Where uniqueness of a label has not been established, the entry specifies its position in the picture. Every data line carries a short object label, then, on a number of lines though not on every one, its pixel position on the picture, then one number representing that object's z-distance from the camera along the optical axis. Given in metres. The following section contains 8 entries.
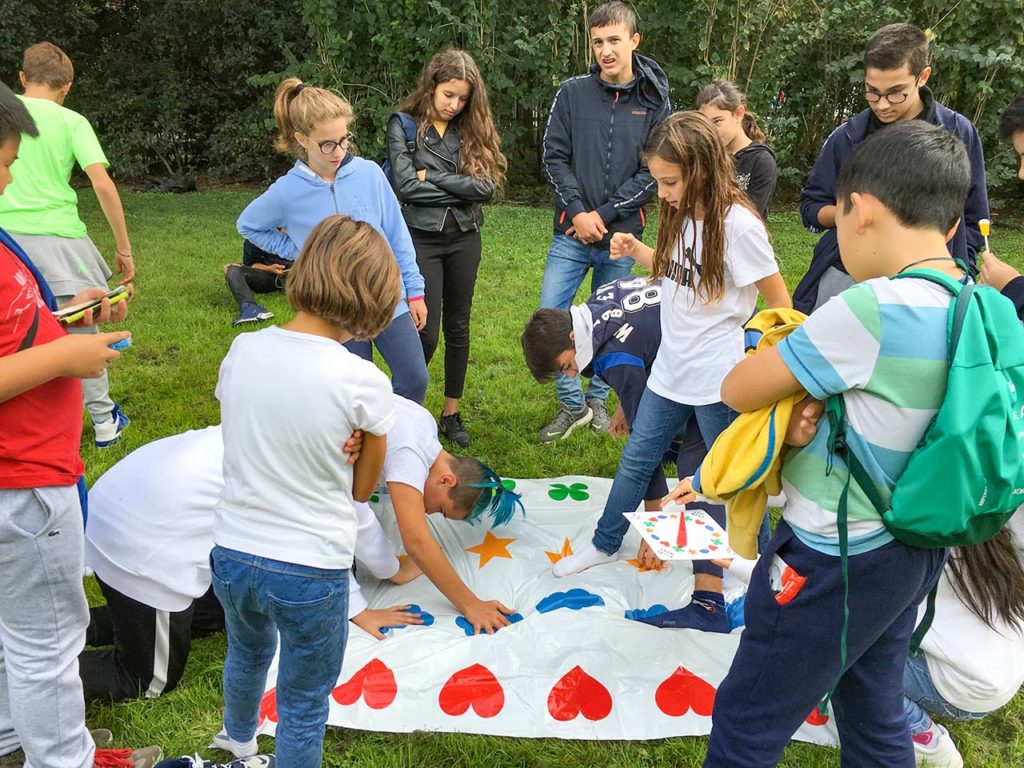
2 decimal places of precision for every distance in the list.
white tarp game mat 2.33
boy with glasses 2.96
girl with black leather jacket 3.61
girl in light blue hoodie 2.96
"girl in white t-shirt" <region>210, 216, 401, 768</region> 1.64
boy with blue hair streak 2.54
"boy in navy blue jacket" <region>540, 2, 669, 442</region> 3.91
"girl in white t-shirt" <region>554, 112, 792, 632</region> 2.46
